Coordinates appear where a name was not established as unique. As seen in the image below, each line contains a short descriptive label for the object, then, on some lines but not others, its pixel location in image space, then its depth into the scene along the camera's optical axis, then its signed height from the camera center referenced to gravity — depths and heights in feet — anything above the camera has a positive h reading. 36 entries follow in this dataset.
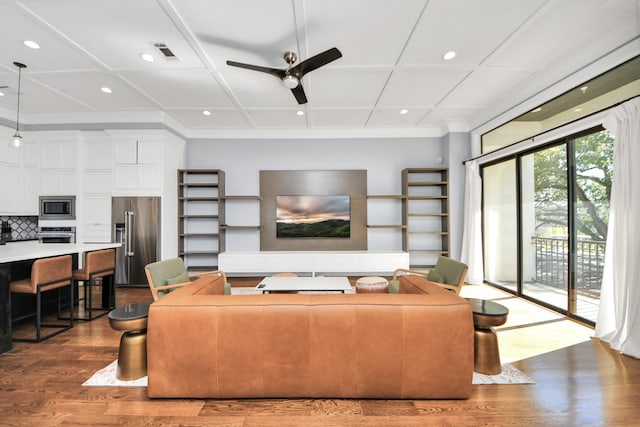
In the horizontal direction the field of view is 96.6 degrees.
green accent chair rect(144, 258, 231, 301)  8.87 -2.00
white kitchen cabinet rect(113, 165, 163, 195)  15.61 +2.24
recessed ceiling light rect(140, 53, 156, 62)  9.84 +5.61
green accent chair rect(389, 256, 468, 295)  9.02 -2.00
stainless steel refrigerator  15.55 -1.04
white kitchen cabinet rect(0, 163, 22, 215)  15.02 +1.46
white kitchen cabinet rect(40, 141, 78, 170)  15.98 +3.54
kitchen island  8.04 -1.51
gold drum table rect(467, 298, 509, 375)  6.67 -3.12
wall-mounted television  18.25 +0.06
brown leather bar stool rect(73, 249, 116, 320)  10.67 -2.18
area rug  6.44 -3.77
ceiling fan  7.94 +4.46
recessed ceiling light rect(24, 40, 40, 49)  9.07 +5.58
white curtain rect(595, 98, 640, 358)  7.87 -0.83
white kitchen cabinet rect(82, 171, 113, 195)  16.08 +1.92
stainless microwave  15.92 +0.56
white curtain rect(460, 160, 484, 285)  15.61 -0.62
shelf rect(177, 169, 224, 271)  17.53 -0.13
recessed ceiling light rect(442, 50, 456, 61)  9.71 +5.61
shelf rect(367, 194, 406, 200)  17.04 +1.24
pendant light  11.16 +3.09
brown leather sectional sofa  5.44 -2.49
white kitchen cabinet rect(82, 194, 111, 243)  15.94 -0.06
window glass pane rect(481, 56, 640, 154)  8.71 +4.17
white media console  16.71 -2.66
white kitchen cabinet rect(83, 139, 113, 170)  16.12 +3.68
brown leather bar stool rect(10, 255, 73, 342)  8.82 -2.05
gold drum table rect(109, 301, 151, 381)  6.37 -3.06
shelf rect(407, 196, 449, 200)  17.13 +1.18
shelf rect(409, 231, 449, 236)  17.07 -0.94
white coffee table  10.12 -2.56
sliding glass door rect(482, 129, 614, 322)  9.95 -0.19
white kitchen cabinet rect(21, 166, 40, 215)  15.87 +1.52
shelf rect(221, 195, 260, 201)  17.06 +1.19
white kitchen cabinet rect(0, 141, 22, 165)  15.05 +3.40
